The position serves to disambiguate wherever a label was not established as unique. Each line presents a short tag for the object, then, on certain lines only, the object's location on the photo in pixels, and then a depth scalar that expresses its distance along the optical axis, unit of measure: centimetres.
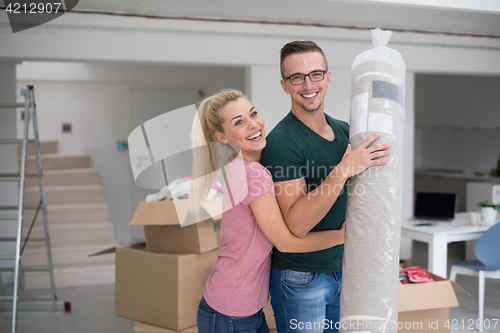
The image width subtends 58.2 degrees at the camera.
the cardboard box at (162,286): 244
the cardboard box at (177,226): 241
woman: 137
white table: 329
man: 142
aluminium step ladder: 303
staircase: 450
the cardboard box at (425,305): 227
